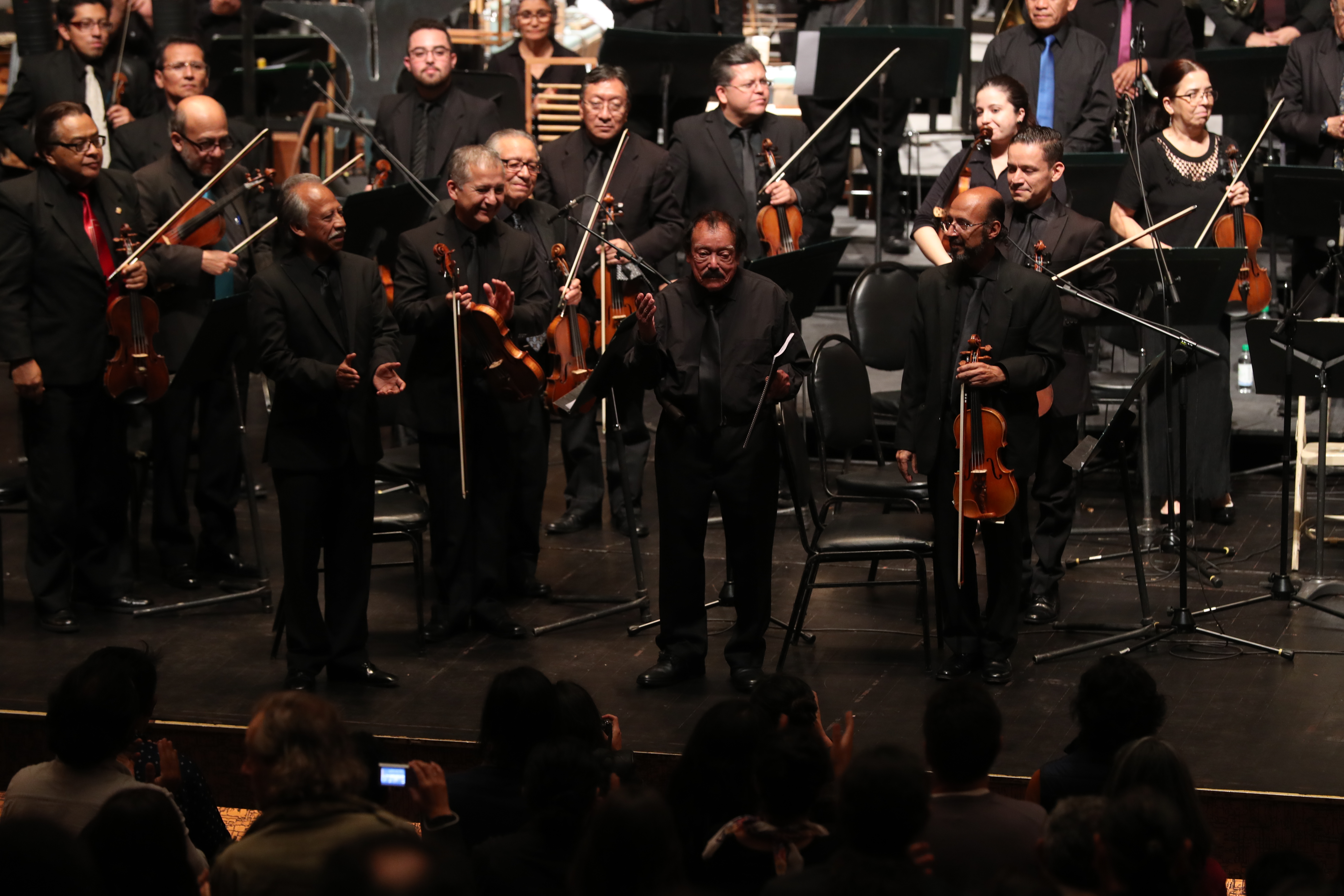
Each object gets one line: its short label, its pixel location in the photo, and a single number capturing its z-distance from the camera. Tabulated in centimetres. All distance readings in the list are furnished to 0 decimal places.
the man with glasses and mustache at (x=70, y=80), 1557
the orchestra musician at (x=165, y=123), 1385
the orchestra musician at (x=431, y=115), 1512
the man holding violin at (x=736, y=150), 1467
